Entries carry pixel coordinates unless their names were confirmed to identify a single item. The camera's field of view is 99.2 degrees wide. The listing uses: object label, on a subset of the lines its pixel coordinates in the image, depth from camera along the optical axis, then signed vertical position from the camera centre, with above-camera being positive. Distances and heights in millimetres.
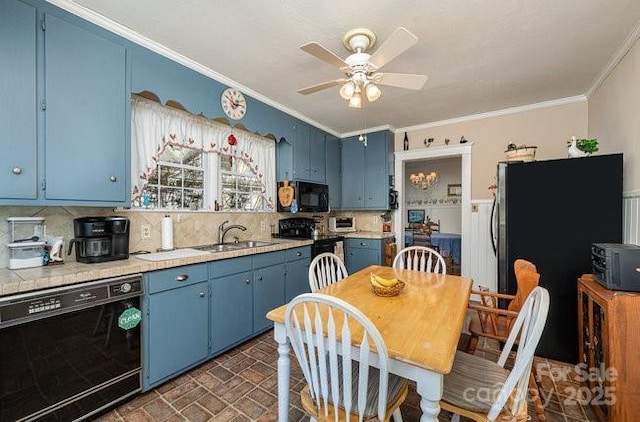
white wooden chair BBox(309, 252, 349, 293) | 1975 -523
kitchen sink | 2609 -386
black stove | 3574 -328
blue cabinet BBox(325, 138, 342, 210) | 4321 +590
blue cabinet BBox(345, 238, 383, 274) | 4004 -662
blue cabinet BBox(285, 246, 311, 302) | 3047 -727
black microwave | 3551 +163
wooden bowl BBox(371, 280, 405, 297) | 1604 -483
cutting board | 3506 +204
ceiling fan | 1665 +949
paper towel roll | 2387 -221
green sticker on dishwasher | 1726 -709
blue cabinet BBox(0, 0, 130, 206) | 1501 +611
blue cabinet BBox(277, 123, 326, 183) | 3609 +750
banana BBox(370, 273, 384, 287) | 1627 -443
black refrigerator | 2078 -111
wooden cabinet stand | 1421 -797
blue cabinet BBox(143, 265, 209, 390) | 1854 -842
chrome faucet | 2895 -217
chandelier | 6659 +741
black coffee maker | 1781 -198
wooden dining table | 977 -528
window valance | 2303 +688
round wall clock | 2668 +1065
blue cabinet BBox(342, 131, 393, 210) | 4203 +599
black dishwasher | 1341 -789
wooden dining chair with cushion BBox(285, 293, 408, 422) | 994 -608
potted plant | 2249 +520
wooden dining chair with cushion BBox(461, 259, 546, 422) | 1664 -765
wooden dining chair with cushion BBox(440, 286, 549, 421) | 1045 -816
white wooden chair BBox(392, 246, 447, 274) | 2286 -478
